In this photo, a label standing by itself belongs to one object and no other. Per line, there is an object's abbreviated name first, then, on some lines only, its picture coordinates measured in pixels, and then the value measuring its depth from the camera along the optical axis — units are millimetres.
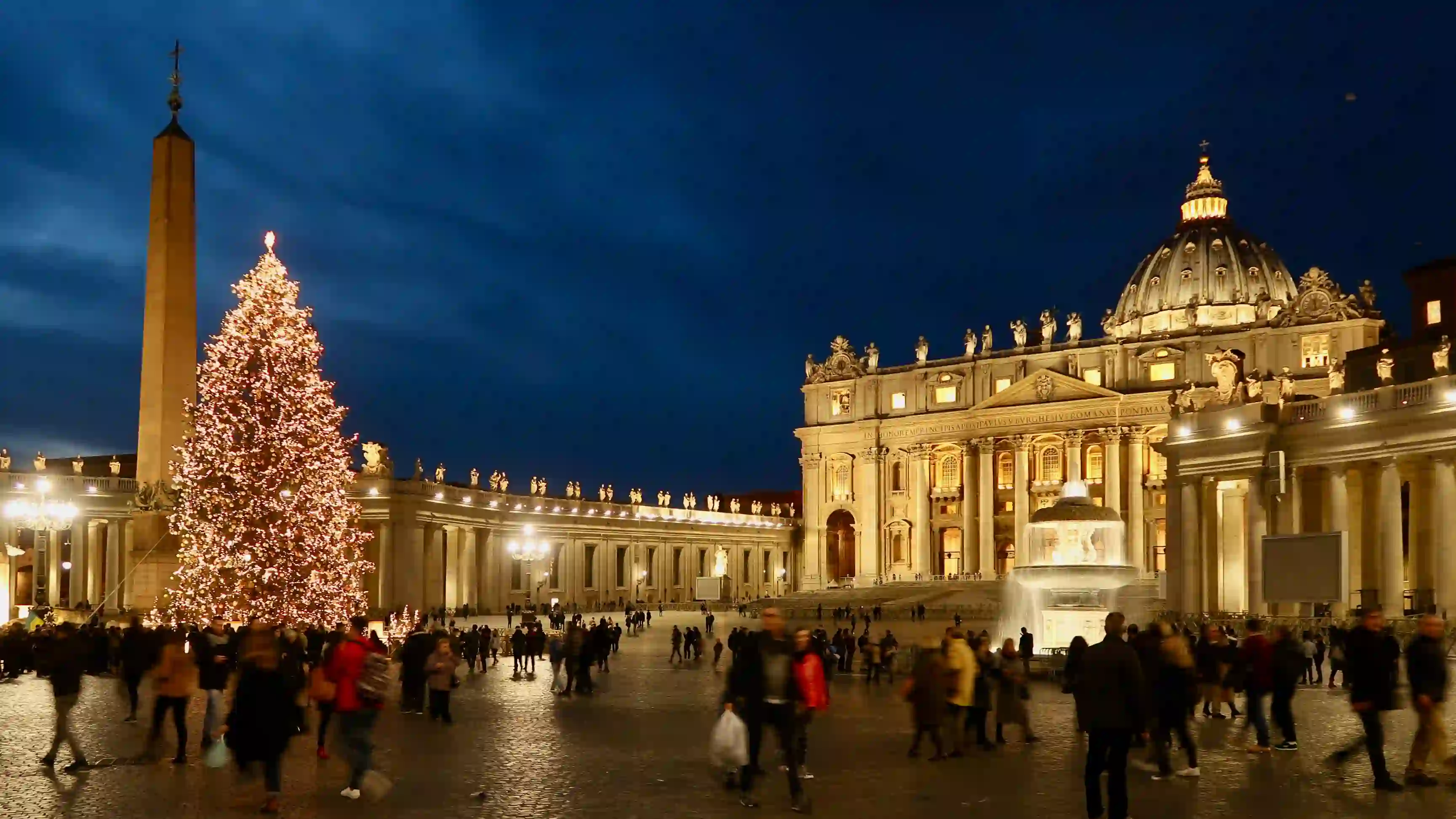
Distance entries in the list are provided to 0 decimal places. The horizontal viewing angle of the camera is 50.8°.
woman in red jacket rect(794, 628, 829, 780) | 12930
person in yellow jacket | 15570
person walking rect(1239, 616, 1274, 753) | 16078
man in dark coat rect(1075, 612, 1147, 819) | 10945
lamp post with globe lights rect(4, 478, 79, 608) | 40688
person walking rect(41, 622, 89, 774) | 14516
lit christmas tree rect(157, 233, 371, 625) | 29266
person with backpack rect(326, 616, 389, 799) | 12500
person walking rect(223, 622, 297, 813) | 11758
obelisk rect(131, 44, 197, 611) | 31250
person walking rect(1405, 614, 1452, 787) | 12820
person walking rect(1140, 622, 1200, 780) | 14227
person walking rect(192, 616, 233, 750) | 15703
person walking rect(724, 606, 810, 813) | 12773
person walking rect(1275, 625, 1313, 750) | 15734
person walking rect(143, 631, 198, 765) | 14875
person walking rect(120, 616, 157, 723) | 19547
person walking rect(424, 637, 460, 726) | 19875
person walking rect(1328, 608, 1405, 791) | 12805
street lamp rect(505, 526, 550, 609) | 65438
